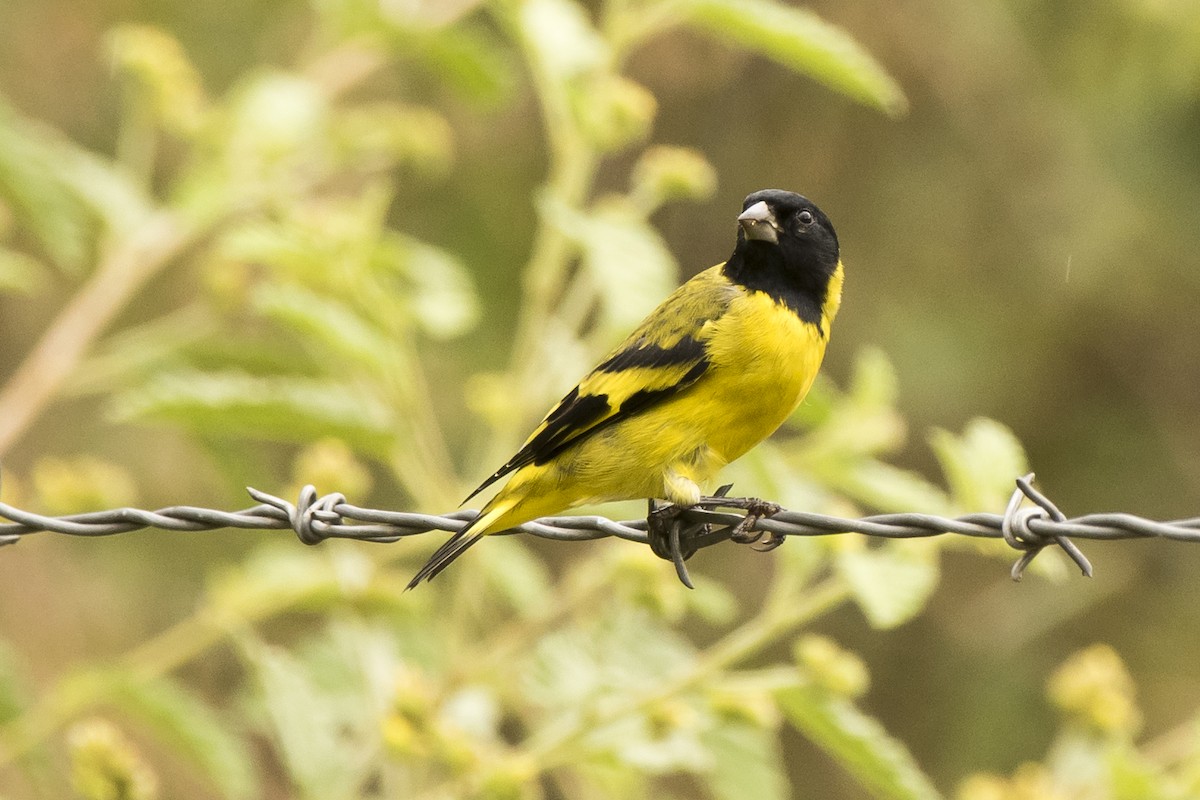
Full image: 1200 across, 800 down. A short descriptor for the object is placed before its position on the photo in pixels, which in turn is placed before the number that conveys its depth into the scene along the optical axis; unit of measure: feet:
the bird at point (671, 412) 22.35
